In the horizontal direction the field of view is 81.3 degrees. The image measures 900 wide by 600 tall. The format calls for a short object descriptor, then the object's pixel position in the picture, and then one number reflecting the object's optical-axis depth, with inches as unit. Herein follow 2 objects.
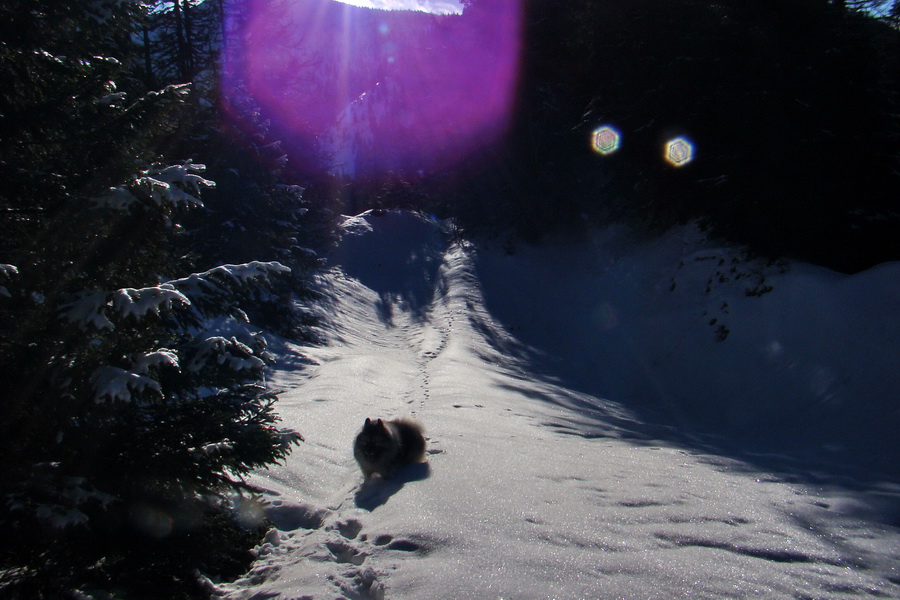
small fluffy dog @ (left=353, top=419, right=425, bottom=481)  200.8
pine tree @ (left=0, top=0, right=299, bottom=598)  109.9
